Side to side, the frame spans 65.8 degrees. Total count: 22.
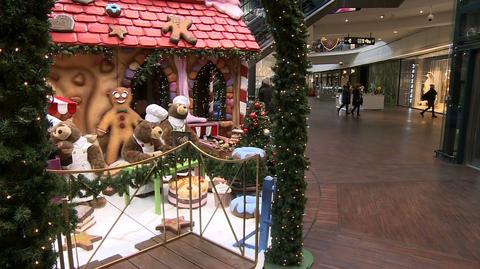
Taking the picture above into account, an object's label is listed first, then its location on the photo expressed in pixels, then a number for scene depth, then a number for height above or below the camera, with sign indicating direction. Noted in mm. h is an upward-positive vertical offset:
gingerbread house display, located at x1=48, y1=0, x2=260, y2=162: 6062 +537
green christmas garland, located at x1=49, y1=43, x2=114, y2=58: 5699 +469
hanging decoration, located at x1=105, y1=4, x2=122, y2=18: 6409 +1203
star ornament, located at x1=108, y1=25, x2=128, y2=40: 6160 +803
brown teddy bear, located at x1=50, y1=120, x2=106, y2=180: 4570 -887
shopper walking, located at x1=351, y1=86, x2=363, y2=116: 15225 -577
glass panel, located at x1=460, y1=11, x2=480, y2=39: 6348 +1030
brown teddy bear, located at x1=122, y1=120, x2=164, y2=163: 5391 -922
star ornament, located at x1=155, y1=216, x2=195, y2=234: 3744 -1483
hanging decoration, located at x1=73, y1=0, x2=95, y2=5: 6348 +1329
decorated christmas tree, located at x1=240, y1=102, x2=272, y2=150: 6141 -783
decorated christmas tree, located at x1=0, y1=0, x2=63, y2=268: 1624 -253
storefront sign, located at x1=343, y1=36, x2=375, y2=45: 17781 +2015
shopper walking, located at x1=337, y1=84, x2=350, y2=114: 15587 -523
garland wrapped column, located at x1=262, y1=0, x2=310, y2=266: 2830 -360
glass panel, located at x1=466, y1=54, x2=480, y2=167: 6632 -763
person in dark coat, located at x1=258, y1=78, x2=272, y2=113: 9220 -293
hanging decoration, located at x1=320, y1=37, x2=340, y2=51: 19688 +2140
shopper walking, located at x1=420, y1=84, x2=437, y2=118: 15227 -503
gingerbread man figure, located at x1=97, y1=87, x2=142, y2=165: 6012 -705
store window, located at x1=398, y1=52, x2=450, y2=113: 17109 +288
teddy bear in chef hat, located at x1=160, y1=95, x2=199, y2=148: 5637 -703
